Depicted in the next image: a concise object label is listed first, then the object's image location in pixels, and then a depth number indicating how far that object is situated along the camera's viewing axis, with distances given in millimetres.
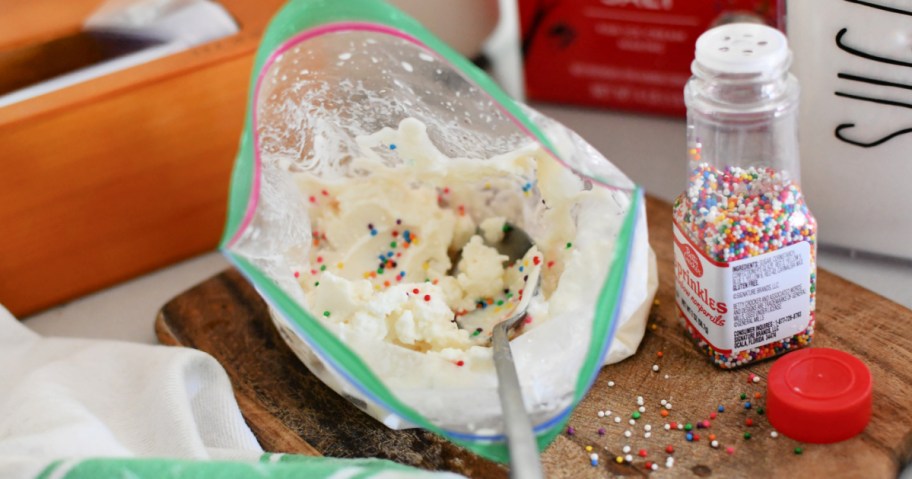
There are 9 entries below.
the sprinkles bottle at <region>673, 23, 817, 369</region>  625
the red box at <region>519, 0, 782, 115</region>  894
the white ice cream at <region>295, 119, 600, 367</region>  669
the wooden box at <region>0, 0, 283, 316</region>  793
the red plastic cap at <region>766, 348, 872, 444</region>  591
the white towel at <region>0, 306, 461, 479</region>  565
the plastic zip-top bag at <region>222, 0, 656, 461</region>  573
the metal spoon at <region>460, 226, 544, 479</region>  511
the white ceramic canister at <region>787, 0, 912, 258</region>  677
